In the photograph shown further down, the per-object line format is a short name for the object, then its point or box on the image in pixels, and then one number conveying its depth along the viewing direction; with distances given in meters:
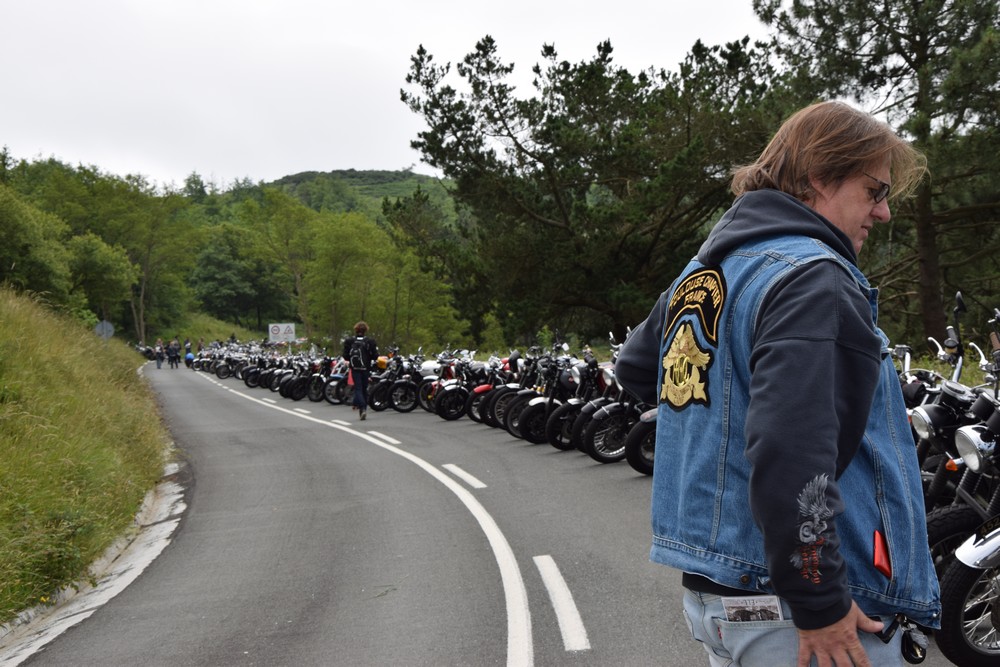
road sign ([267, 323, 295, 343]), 50.81
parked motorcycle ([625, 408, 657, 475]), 8.73
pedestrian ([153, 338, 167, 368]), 56.96
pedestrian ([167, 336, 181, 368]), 55.59
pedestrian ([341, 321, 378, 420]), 16.67
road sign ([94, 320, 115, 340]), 41.03
